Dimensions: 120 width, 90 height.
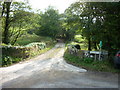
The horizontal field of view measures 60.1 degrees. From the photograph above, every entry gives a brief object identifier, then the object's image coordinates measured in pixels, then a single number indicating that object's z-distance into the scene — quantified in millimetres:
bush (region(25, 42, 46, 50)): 17183
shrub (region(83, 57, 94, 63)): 8239
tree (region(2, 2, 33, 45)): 14255
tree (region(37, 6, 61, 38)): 30609
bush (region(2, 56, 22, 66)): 8650
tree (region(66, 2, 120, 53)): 7102
